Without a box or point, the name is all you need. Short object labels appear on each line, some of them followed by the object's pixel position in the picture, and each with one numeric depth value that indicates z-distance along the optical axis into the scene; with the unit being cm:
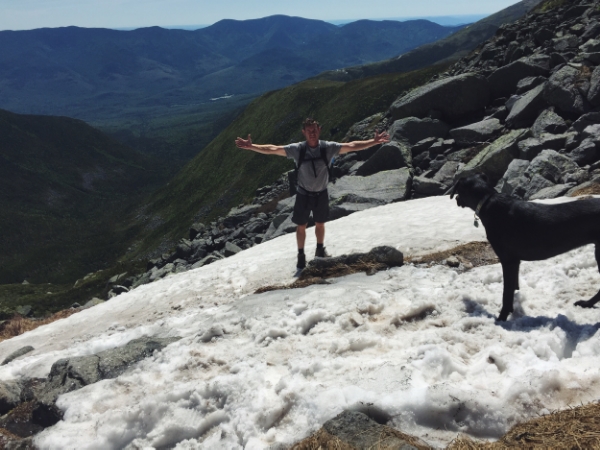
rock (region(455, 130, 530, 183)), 2062
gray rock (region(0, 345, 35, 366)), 1261
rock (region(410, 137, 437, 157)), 2745
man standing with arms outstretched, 1270
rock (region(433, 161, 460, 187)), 2244
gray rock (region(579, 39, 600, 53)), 2524
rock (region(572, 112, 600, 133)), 1894
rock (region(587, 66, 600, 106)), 2017
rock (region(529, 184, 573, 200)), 1538
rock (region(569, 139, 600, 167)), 1705
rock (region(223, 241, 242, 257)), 2746
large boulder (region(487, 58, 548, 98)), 2764
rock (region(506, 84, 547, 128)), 2292
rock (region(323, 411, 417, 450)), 558
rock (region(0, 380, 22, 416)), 921
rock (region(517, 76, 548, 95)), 2584
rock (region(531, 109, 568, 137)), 2052
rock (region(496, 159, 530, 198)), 1750
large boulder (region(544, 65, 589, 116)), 2078
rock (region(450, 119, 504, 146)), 2488
